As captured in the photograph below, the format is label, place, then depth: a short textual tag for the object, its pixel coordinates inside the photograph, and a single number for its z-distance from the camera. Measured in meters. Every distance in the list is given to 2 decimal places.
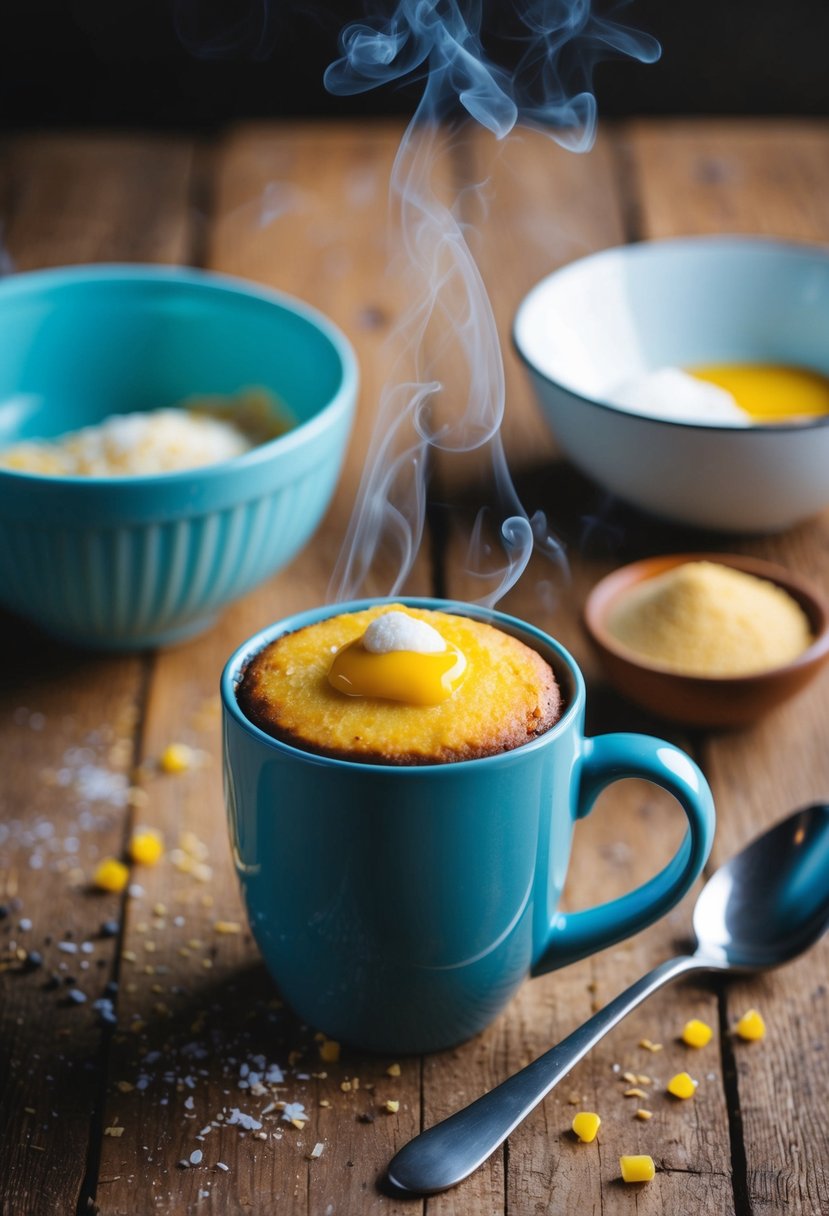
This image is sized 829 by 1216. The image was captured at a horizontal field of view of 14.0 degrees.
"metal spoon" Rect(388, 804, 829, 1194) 0.75
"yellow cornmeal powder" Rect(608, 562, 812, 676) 0.91
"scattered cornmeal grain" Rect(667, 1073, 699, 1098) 0.78
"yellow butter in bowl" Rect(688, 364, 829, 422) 1.04
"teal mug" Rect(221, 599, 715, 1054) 0.75
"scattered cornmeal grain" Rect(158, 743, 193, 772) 0.89
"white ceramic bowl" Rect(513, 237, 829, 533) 0.97
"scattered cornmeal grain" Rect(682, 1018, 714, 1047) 0.79
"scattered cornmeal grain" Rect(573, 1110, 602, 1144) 0.76
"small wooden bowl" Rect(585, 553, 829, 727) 0.89
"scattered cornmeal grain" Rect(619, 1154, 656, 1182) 0.75
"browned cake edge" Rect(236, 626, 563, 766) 0.75
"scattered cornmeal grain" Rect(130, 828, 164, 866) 0.85
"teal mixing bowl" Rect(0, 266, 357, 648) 0.91
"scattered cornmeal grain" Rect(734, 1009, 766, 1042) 0.80
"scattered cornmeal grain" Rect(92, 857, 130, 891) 0.84
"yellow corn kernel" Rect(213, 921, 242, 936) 0.83
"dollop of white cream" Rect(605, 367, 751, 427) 1.00
